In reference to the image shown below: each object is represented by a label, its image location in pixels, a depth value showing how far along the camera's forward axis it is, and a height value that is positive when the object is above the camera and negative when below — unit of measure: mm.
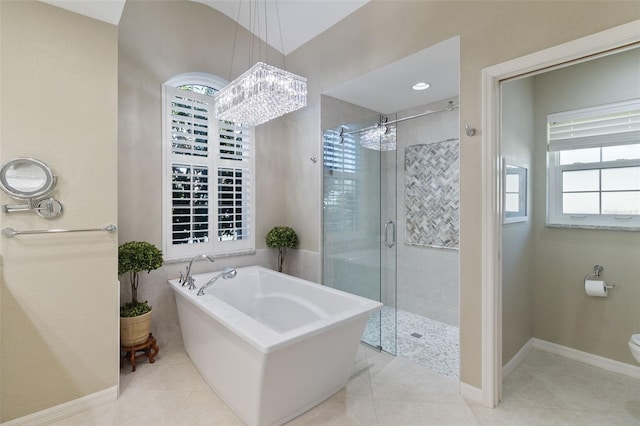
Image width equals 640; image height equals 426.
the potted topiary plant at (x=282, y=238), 3611 -317
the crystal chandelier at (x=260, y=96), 2301 +924
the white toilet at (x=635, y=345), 2070 -930
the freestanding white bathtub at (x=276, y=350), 1742 -908
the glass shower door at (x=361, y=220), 3143 -94
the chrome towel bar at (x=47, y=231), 1906 -127
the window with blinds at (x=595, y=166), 2586 +403
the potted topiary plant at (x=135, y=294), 2498 -724
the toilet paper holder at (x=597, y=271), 2656 -526
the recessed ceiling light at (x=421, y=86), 3088 +1291
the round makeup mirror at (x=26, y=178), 1882 +210
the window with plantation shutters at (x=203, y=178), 3064 +358
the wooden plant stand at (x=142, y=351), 2545 -1216
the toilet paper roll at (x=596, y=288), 2582 -657
